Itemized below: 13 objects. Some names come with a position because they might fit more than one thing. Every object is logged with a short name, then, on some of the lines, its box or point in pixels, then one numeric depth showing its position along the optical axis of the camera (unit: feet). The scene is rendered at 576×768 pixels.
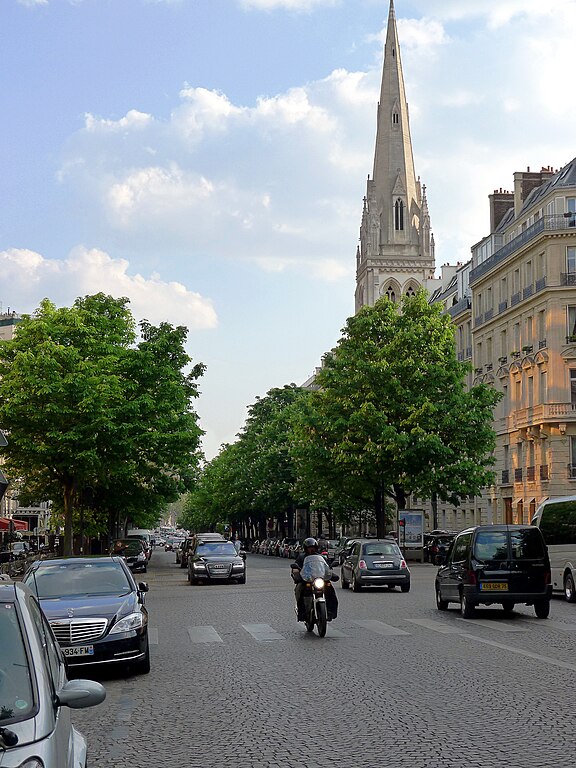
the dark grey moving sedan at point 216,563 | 139.74
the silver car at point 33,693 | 16.38
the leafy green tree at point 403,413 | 191.21
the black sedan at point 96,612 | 49.21
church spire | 442.91
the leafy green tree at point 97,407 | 154.92
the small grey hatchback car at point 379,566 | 113.60
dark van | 80.12
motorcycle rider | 67.92
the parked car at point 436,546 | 200.64
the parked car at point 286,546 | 277.42
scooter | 66.18
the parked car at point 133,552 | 174.64
